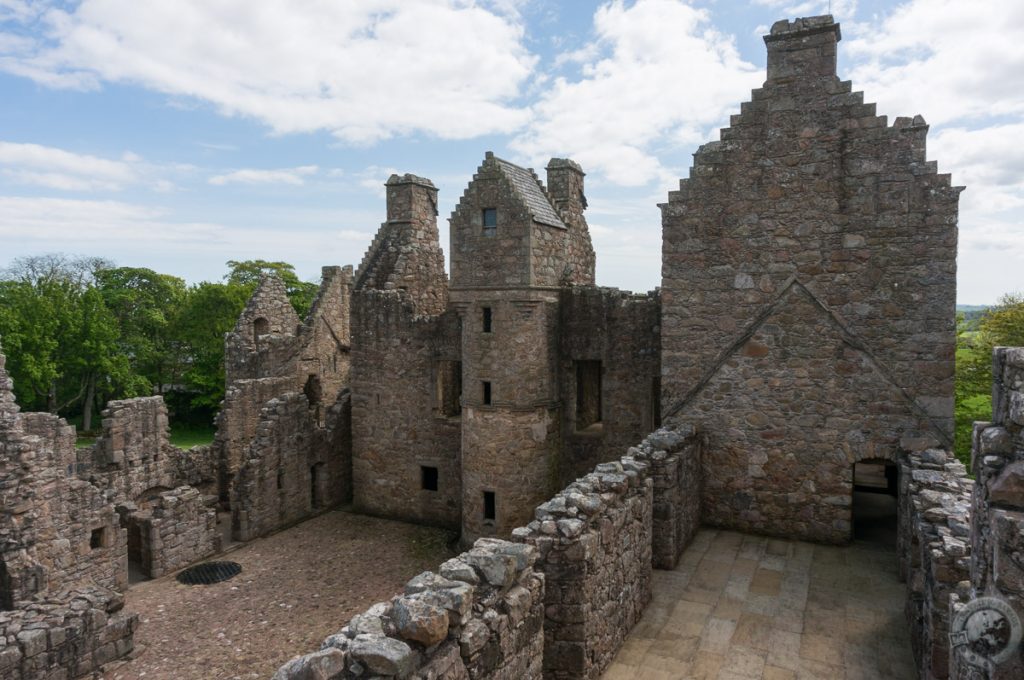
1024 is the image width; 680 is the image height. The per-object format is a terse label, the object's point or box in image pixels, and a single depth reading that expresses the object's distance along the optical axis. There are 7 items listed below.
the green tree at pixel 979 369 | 21.19
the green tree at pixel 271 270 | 42.44
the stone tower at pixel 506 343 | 13.12
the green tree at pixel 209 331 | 35.28
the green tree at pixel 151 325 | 37.22
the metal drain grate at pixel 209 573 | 12.95
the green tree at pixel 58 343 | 31.06
